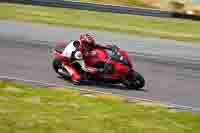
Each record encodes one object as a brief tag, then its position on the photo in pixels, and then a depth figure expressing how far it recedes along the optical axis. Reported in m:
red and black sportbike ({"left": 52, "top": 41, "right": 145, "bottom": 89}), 16.97
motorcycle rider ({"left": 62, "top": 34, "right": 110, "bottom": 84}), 17.19
